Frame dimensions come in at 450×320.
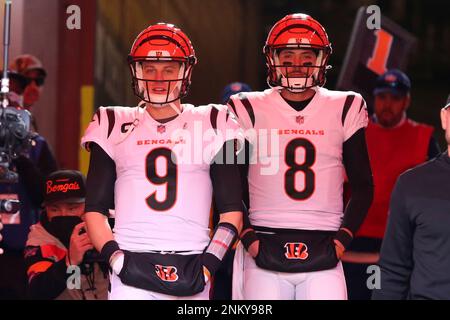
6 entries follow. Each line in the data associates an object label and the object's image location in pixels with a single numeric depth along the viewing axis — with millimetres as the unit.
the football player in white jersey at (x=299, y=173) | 8461
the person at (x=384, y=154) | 11789
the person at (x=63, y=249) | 8969
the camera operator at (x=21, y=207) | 10555
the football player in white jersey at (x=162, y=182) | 7824
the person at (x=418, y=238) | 7230
